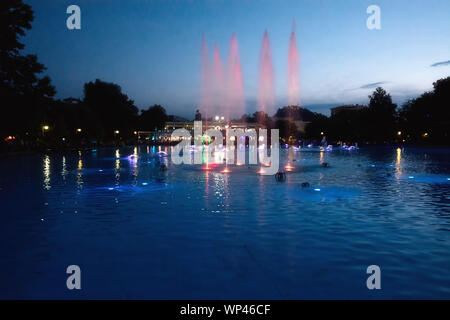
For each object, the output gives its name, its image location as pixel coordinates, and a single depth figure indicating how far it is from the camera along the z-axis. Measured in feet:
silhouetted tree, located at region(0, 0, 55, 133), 130.93
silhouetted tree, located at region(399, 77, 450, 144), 273.33
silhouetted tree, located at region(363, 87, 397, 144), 375.25
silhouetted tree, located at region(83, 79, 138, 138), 328.49
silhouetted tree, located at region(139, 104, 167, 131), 634.84
